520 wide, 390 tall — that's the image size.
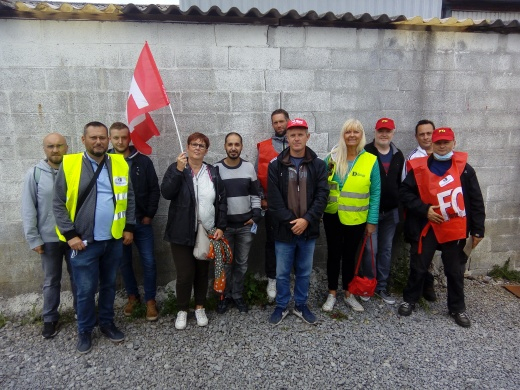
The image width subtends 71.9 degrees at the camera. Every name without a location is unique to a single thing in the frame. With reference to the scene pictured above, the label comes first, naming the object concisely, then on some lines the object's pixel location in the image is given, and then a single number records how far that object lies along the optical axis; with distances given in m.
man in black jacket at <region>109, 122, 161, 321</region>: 3.42
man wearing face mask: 3.35
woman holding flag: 3.22
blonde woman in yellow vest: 3.44
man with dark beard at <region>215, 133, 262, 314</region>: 3.48
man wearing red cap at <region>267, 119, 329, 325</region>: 3.25
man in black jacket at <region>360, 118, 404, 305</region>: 3.69
